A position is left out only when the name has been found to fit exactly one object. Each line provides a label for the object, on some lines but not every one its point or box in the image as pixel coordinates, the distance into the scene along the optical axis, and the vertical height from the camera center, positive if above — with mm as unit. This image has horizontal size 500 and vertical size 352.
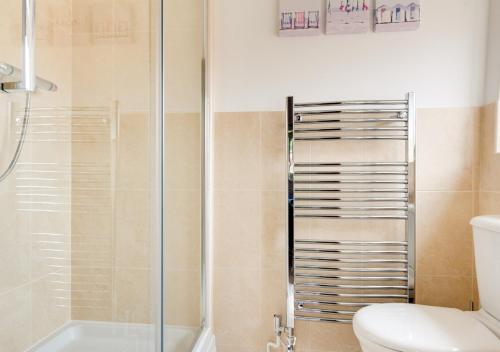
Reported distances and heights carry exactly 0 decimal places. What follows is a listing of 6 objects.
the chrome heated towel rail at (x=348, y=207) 1374 -168
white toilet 967 -513
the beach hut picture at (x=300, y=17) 1455 +664
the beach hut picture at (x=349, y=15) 1434 +664
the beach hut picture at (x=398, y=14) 1417 +662
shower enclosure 961 -45
